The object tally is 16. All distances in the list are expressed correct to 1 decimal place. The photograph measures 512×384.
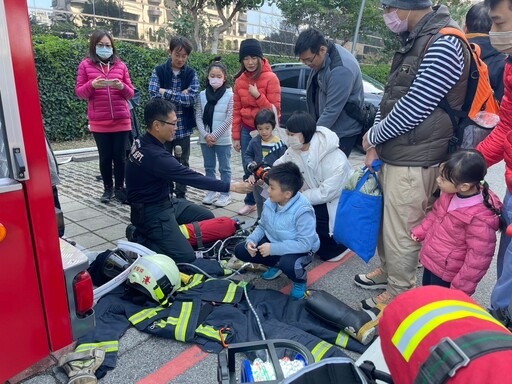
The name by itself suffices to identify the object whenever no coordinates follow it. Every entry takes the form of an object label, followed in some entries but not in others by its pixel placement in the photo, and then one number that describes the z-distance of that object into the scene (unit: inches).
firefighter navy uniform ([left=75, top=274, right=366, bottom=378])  100.1
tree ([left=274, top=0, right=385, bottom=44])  700.7
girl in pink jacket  92.3
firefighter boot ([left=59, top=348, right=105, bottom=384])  86.1
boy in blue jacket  120.3
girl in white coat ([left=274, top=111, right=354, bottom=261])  135.9
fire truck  57.3
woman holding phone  182.1
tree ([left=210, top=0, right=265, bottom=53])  530.6
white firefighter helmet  110.5
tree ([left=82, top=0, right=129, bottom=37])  693.3
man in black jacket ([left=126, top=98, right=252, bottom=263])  131.7
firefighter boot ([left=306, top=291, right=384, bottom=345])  102.1
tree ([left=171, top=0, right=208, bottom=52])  549.3
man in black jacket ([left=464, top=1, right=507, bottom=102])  133.0
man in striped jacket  94.0
